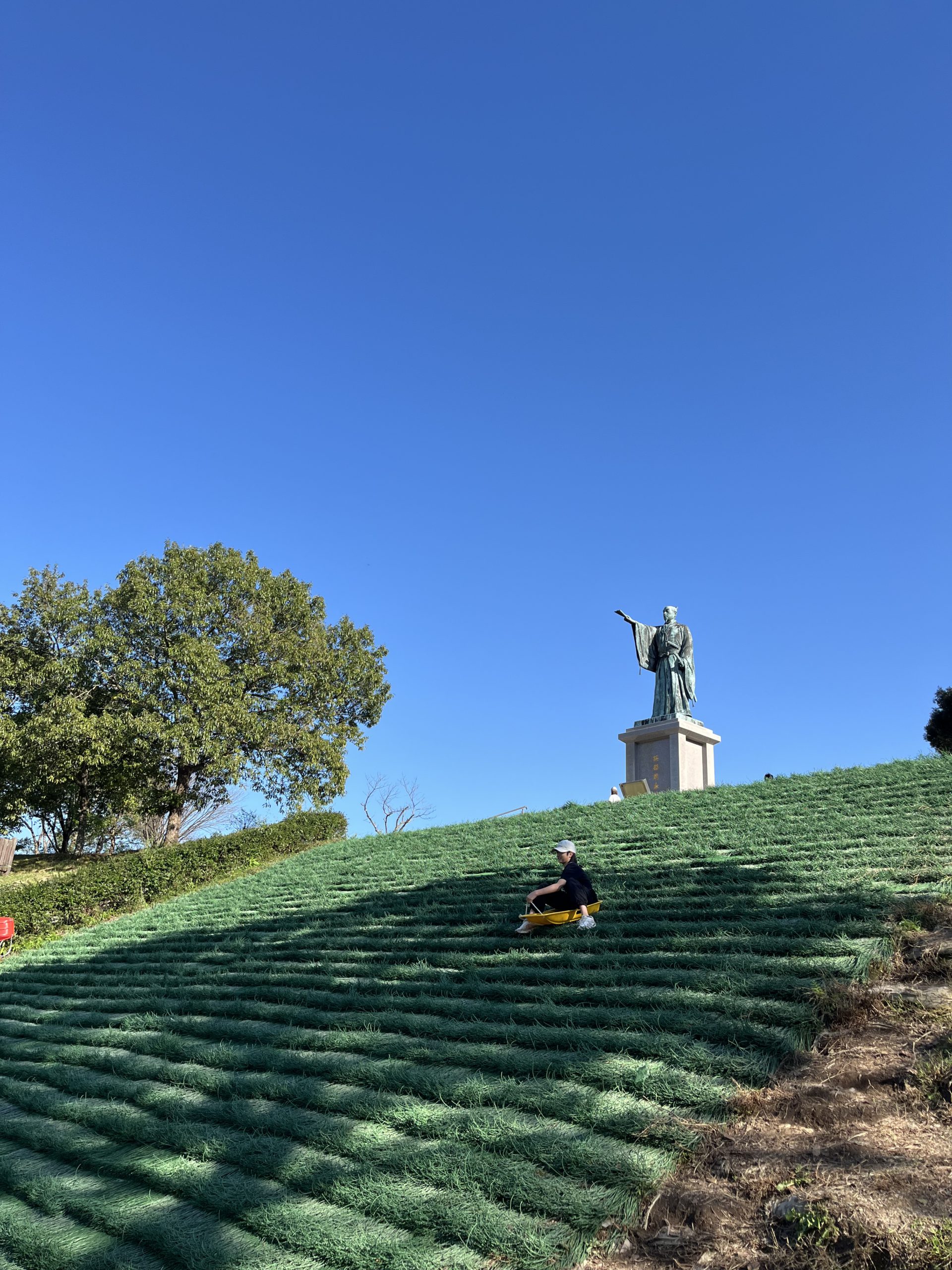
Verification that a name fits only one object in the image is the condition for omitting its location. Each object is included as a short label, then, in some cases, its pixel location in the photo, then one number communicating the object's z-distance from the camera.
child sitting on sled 6.96
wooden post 19.86
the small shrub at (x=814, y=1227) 2.84
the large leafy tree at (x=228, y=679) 20.39
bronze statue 18.86
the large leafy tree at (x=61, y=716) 19.36
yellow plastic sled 6.97
